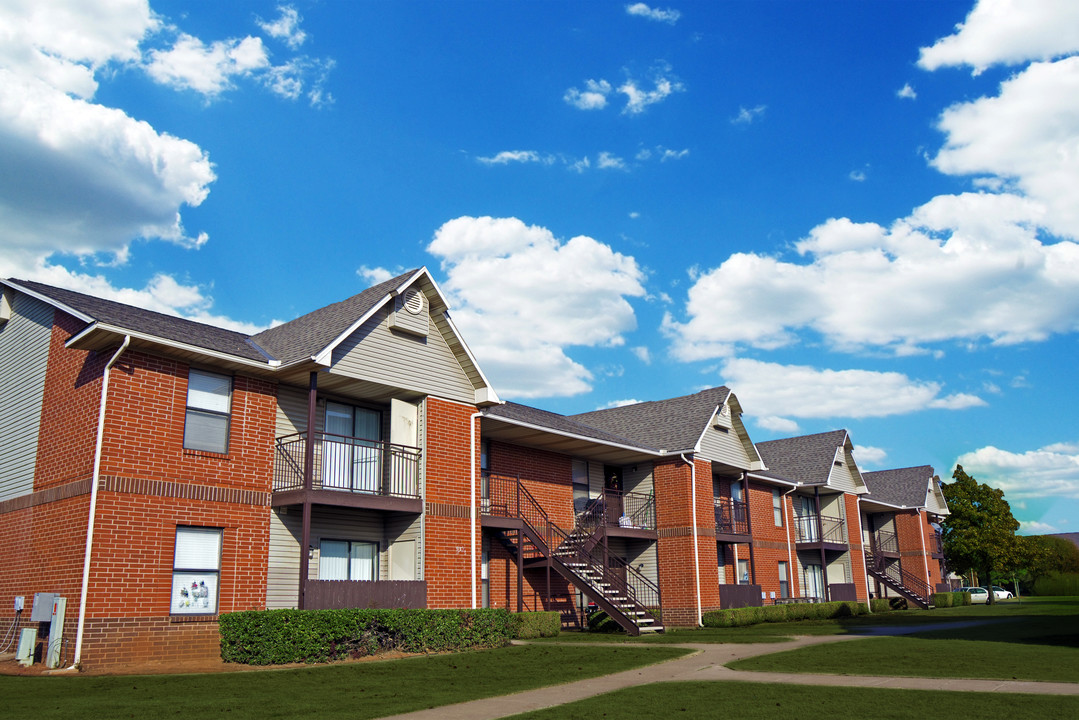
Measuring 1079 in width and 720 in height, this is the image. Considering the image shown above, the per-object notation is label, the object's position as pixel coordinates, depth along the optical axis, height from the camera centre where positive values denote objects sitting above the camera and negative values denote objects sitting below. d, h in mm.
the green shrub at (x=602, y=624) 25219 -1638
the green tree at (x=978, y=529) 56594 +2234
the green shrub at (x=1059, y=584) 78312 -2151
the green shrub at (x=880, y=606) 41375 -2018
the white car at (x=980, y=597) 57731 -2347
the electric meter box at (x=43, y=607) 15391 -530
